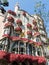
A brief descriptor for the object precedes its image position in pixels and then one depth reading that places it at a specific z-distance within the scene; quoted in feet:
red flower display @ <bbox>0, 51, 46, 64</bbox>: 39.28
